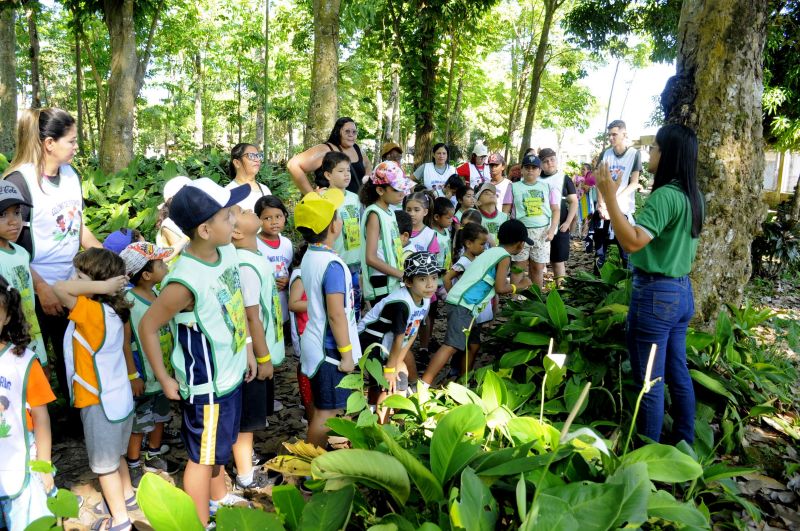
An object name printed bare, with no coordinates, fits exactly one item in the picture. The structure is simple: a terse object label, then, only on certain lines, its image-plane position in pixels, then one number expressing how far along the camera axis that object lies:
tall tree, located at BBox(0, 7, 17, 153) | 10.48
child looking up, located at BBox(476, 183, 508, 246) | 6.48
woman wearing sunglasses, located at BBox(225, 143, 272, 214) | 4.59
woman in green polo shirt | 3.03
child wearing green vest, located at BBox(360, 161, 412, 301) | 4.26
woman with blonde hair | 3.34
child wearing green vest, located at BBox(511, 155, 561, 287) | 6.71
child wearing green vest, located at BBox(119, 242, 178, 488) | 3.22
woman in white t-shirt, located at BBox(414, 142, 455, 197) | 7.68
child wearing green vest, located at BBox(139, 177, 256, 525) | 2.56
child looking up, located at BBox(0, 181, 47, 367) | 2.98
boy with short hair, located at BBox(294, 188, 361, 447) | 3.18
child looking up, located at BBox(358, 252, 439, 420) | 3.64
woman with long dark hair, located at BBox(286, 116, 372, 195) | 5.07
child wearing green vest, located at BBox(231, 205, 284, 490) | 3.17
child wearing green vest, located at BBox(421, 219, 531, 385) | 4.32
